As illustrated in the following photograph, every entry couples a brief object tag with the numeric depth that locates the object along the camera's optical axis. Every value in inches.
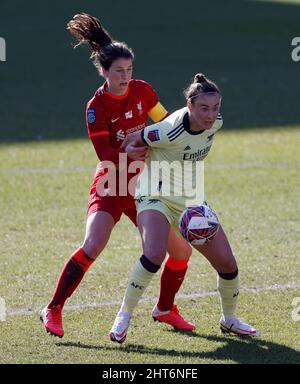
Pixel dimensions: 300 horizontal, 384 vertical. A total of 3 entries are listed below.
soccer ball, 551.5
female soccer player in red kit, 586.2
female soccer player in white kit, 557.0
